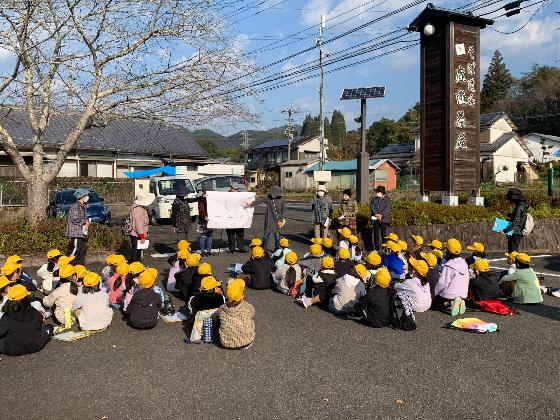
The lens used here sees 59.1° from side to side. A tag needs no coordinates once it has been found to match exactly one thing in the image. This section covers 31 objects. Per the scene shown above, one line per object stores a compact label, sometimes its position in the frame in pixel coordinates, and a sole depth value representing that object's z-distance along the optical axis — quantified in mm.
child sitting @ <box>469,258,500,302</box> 7863
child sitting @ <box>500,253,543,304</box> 8148
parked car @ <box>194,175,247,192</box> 20500
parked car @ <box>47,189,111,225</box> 18000
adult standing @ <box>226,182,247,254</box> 13039
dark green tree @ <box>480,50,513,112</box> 63375
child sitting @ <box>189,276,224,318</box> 6793
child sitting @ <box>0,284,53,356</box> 5898
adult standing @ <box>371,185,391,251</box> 12461
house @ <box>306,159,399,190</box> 44225
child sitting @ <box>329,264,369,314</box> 7527
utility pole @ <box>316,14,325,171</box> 29719
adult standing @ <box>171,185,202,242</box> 12211
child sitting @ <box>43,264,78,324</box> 7086
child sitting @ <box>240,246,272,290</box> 9195
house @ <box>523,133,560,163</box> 48609
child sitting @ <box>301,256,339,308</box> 8062
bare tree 11281
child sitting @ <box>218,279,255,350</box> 6086
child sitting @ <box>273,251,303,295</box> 8750
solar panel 17984
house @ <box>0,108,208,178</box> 26031
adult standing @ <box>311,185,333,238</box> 12885
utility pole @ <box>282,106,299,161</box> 57622
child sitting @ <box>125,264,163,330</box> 6895
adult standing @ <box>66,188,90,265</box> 10086
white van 19078
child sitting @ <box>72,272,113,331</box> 6789
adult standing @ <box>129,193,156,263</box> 10594
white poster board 12547
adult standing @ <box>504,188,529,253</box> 10453
